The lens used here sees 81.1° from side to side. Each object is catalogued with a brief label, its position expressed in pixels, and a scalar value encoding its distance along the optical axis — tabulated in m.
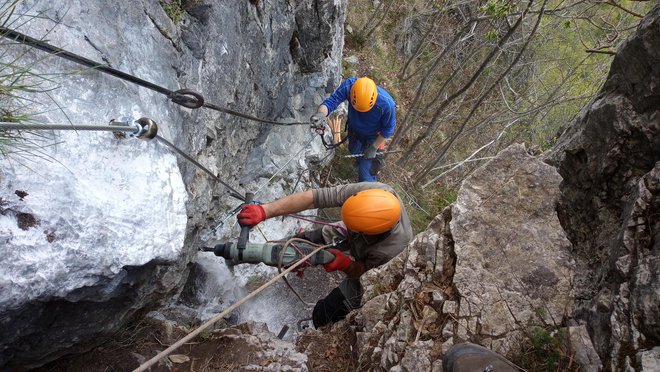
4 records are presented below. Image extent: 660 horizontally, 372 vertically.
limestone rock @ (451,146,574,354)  2.74
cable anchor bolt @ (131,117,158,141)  2.30
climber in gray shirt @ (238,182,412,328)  3.50
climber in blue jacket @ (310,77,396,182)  5.48
